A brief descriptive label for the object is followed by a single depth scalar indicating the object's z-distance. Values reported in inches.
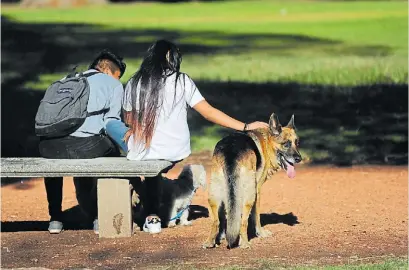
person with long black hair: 682.8
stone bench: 676.7
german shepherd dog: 639.8
